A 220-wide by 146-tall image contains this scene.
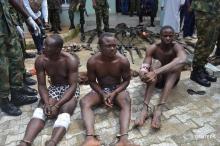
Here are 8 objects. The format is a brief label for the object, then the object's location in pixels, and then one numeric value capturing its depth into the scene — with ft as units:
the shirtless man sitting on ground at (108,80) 6.97
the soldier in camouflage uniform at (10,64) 7.41
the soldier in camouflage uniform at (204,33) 8.68
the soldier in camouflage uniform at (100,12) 16.03
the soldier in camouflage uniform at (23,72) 8.80
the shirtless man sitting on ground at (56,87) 6.74
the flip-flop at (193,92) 8.67
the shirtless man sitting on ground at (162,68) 7.37
